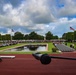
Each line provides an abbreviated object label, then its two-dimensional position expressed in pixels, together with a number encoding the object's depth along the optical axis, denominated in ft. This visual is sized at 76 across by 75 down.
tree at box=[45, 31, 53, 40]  161.32
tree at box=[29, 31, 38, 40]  167.05
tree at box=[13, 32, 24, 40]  167.69
